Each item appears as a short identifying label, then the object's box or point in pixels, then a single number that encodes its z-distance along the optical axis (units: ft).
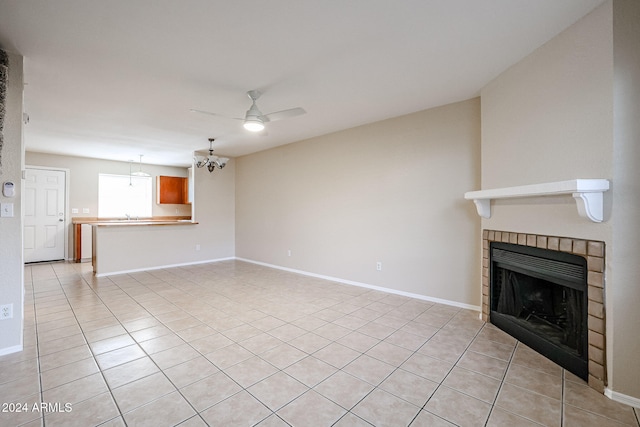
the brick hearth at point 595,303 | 6.19
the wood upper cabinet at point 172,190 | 25.09
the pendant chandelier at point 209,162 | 18.58
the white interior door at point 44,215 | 19.88
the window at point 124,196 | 23.43
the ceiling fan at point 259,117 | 9.53
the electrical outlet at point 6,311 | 7.63
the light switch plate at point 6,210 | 7.62
